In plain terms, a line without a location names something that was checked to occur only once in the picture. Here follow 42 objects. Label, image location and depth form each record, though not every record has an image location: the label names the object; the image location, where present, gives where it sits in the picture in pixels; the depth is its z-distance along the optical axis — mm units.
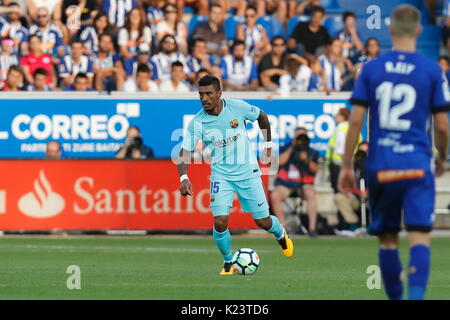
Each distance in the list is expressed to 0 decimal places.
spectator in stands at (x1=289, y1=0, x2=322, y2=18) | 26134
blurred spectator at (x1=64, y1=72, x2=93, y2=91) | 23047
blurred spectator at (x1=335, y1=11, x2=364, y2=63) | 24859
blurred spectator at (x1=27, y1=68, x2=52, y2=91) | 23031
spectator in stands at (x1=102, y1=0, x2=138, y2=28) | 24609
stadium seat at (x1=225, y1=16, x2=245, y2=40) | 25125
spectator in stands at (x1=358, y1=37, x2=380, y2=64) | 24031
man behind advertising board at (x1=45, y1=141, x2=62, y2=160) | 22484
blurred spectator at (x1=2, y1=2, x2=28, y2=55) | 23781
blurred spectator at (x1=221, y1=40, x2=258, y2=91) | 23688
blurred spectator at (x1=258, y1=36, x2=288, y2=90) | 23875
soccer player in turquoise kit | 13906
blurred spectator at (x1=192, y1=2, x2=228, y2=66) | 24844
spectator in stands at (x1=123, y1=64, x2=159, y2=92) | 23125
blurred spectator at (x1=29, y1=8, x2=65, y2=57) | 24094
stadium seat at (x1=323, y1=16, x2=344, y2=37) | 25681
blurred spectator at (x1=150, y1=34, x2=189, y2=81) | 23609
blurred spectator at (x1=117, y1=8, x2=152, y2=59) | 24047
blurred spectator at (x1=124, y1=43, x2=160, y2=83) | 23547
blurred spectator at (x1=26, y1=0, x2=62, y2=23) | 24625
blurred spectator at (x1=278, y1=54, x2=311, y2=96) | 23250
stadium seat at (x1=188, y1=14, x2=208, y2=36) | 25223
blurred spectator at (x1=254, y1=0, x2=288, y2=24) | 25938
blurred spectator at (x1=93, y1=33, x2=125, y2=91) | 23516
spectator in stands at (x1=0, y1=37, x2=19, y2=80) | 23328
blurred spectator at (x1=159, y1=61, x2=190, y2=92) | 23078
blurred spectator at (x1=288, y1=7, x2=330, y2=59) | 24922
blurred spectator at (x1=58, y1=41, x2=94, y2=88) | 23547
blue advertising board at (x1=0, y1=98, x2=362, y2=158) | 22688
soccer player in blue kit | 9023
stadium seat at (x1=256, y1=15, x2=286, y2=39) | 25500
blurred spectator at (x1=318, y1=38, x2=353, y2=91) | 23891
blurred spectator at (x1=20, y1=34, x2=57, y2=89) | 23547
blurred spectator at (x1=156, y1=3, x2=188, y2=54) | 24438
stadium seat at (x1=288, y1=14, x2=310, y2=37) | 25677
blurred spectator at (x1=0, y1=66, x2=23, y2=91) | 22938
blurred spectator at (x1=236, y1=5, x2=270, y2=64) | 24703
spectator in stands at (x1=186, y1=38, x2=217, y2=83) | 23883
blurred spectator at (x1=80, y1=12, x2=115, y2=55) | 24062
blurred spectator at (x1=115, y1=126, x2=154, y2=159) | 22500
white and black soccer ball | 13906
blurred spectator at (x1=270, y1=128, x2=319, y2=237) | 22203
